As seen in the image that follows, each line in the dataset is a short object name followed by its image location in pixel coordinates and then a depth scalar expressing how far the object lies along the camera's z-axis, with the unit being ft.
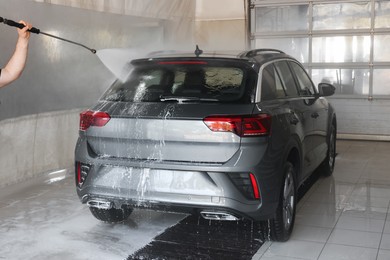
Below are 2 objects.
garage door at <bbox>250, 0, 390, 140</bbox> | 30.55
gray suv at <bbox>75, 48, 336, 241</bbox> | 11.64
